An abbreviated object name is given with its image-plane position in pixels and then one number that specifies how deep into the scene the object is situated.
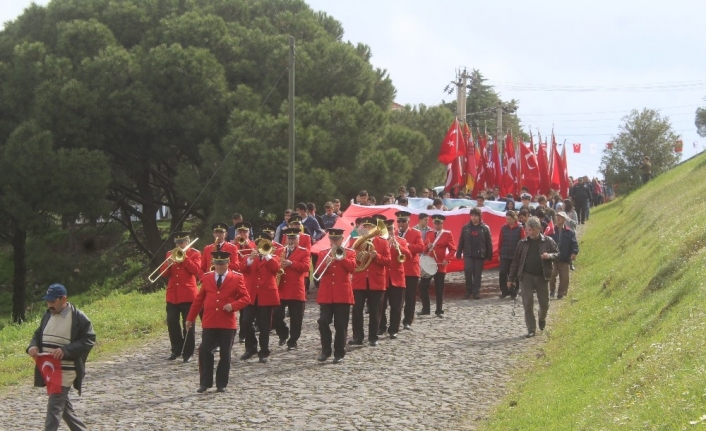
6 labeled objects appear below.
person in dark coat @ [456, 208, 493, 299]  22.08
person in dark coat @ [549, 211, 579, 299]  21.34
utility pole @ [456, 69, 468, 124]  44.86
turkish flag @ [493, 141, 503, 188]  35.69
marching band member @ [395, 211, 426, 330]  18.47
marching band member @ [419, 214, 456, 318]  20.09
